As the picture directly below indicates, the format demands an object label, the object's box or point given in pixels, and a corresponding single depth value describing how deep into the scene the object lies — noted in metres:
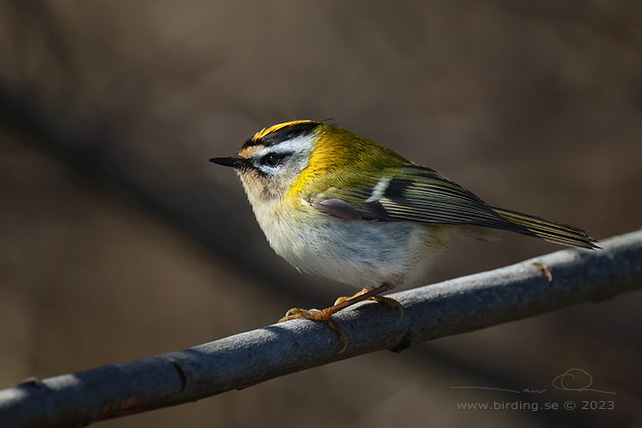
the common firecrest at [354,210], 2.64
